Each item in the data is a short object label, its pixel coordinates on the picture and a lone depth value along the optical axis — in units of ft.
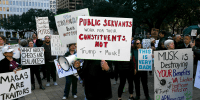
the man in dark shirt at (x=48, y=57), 25.58
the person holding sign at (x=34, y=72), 23.86
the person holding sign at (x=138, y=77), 18.04
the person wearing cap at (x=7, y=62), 13.52
